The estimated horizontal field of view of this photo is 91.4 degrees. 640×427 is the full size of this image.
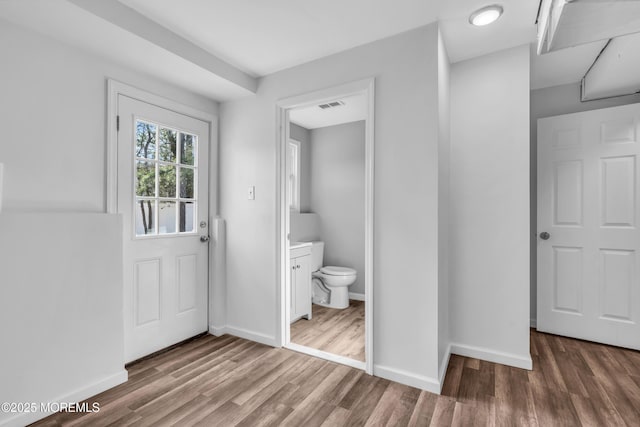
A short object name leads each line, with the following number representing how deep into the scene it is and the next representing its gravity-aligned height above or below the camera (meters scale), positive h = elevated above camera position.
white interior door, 2.57 -0.09
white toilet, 3.64 -0.83
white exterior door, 2.30 -0.07
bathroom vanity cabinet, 3.11 -0.69
